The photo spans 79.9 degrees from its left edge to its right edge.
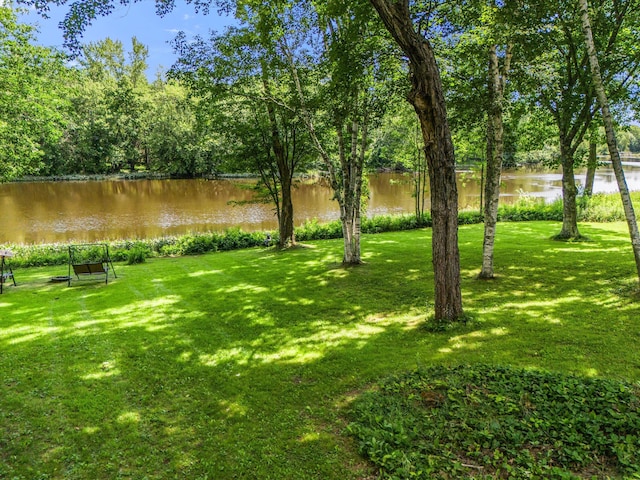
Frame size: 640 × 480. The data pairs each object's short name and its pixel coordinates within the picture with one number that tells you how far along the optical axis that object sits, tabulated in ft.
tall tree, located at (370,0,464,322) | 16.50
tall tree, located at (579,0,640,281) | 19.22
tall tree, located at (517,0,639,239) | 26.53
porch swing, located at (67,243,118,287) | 32.22
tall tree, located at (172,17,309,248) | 35.37
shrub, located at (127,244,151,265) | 44.78
